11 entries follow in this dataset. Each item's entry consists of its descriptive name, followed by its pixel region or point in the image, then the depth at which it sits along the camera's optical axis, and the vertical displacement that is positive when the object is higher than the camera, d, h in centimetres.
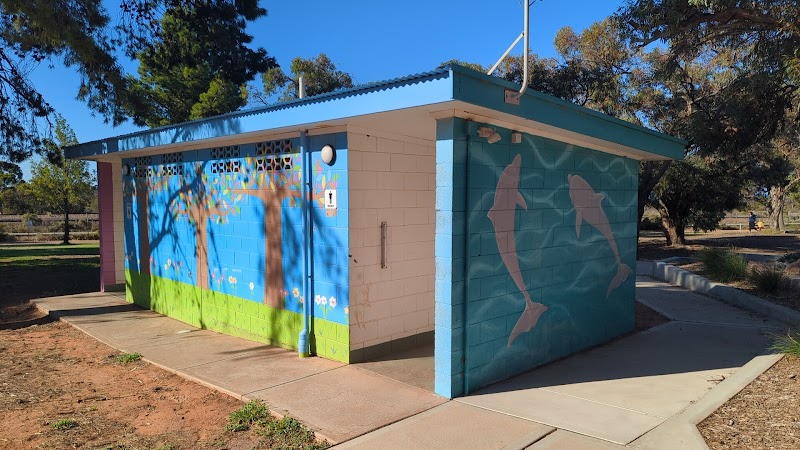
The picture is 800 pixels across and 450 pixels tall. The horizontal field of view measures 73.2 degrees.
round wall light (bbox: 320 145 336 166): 591 +58
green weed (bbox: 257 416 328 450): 402 -176
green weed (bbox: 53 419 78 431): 448 -182
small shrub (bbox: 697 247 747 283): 1198 -134
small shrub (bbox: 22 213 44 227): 4112 -94
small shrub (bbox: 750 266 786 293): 1027 -141
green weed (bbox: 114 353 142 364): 640 -180
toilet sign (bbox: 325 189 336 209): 601 +10
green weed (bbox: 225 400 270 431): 439 -176
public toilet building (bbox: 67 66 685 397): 500 -17
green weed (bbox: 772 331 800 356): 610 -163
